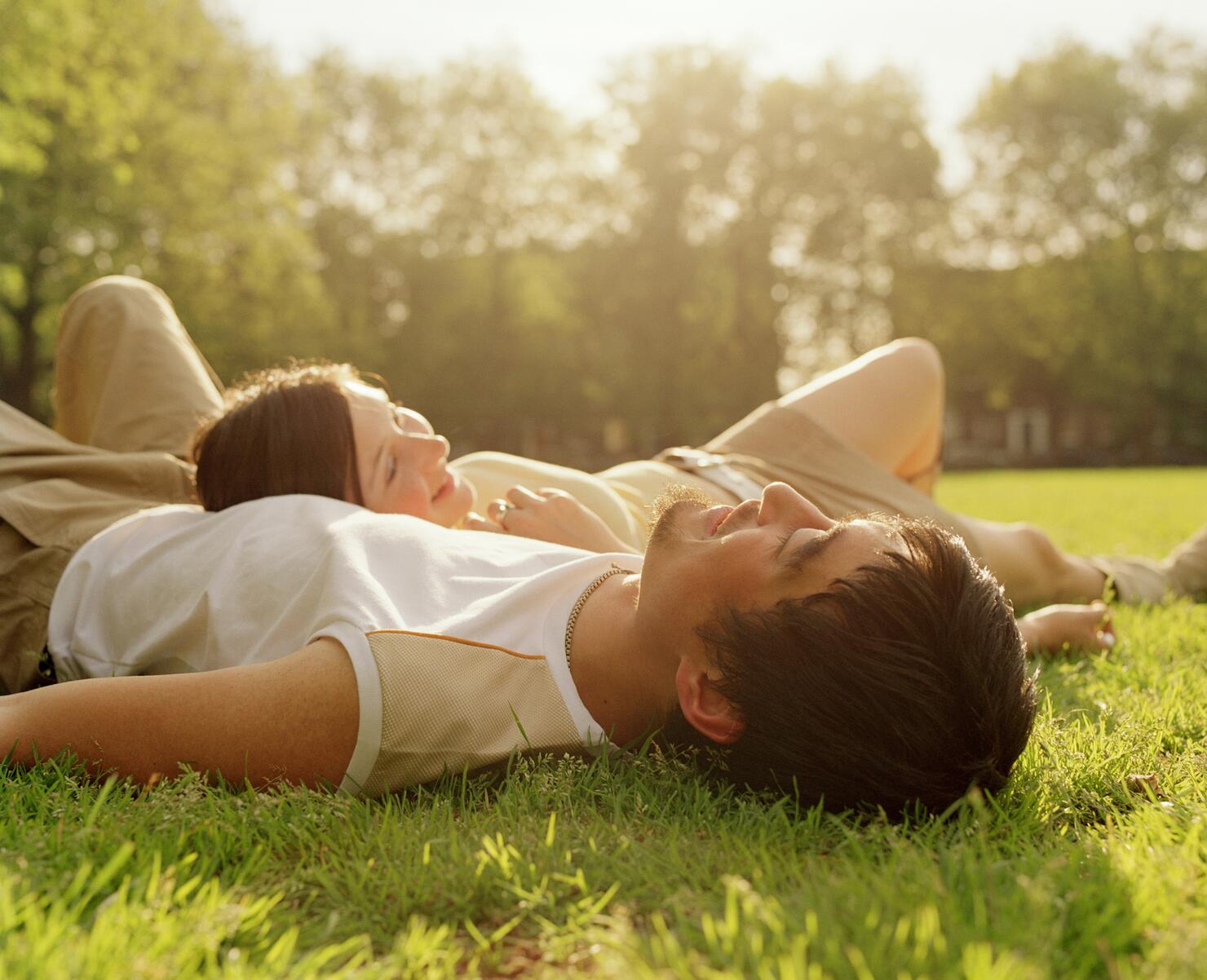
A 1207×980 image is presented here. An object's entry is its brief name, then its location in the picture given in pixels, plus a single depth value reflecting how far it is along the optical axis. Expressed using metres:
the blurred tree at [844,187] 40.44
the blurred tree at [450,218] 41.06
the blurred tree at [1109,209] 43.06
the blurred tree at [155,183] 21.70
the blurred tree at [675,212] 39.91
